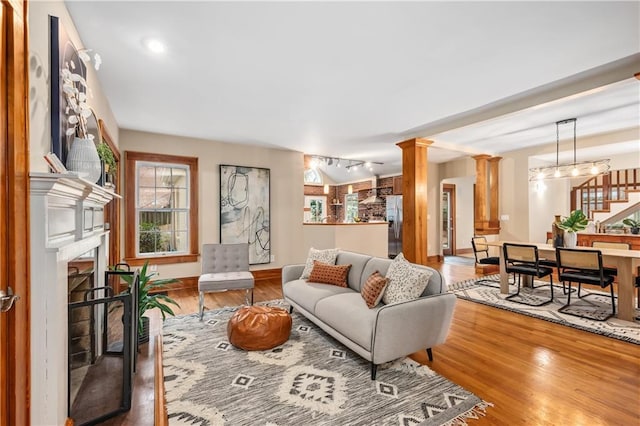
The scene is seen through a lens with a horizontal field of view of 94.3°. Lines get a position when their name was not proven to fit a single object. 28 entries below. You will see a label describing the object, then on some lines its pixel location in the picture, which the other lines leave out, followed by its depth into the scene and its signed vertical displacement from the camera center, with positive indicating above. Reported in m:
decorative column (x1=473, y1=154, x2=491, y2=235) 6.23 +0.38
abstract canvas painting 5.23 +0.07
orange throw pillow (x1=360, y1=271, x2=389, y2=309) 2.48 -0.67
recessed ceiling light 2.24 +1.31
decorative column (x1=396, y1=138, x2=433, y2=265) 4.58 +0.14
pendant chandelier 4.11 +0.60
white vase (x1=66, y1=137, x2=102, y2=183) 1.74 +0.33
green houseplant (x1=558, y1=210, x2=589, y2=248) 3.87 -0.21
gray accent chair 3.50 -0.76
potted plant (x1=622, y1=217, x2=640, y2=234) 5.61 -0.27
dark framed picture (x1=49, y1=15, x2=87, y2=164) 1.61 +0.69
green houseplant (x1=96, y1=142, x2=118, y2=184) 2.43 +0.49
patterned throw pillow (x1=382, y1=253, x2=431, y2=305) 2.38 -0.58
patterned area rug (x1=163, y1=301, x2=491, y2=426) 1.77 -1.22
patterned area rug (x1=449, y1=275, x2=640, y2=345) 3.04 -1.22
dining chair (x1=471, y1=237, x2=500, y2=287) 4.92 -0.78
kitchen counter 5.68 -0.48
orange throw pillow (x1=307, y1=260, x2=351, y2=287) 3.20 -0.68
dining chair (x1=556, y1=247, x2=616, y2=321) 3.40 -0.69
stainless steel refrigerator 7.69 -0.28
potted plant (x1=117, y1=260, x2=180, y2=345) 2.55 -0.76
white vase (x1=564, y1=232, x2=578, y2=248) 3.99 -0.39
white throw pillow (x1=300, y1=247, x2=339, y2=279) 3.53 -0.55
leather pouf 2.57 -1.02
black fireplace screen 1.76 -1.05
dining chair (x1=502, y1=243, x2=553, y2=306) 3.97 -0.72
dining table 3.28 -0.76
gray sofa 2.09 -0.84
